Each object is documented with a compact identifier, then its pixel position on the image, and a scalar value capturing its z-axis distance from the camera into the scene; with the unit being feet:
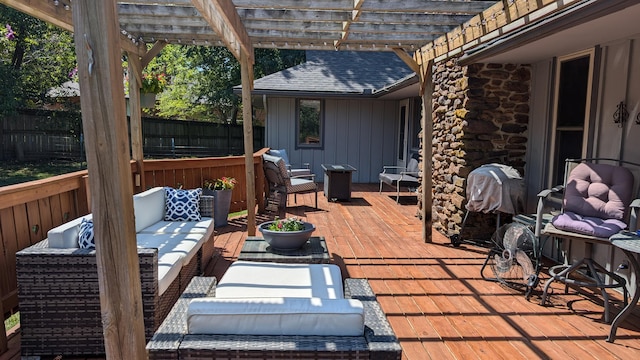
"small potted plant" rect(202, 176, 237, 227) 19.33
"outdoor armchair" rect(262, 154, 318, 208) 22.39
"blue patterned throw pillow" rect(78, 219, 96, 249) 8.79
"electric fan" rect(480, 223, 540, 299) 12.32
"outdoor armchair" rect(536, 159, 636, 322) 10.94
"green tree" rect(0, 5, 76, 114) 40.37
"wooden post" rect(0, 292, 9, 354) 8.70
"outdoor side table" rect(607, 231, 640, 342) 9.41
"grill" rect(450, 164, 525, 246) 15.51
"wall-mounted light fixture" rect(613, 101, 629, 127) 12.27
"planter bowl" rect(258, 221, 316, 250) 11.21
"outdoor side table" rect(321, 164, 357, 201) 26.71
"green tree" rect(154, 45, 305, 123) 55.83
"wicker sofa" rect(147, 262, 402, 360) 5.32
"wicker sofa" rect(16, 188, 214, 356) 8.32
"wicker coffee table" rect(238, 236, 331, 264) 10.87
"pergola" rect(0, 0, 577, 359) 4.77
